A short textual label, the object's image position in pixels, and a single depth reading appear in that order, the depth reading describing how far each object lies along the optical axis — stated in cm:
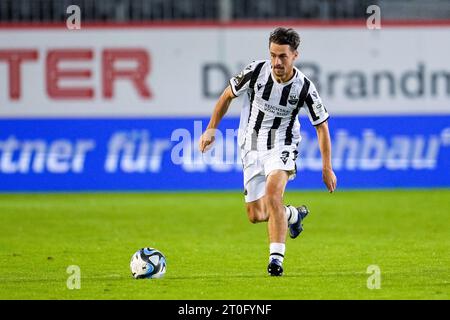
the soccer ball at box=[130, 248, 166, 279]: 1040
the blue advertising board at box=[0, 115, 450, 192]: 2120
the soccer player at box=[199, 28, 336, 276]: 1045
